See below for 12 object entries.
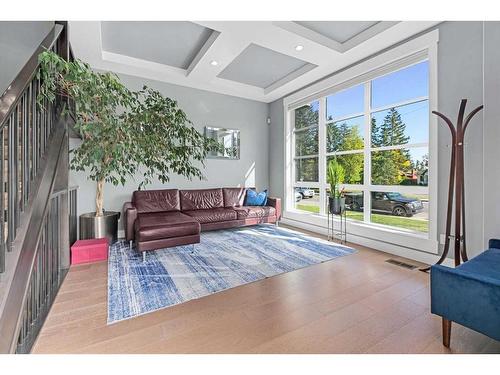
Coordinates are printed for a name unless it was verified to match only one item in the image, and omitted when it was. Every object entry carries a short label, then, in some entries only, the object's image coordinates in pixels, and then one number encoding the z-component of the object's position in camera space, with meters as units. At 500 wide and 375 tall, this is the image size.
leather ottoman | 2.79
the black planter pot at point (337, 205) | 3.60
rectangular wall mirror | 4.86
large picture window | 3.07
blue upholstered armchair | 1.27
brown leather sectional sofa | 2.89
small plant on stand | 3.61
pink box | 2.73
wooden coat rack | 2.32
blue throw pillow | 4.77
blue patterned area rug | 2.03
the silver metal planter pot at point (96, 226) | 3.18
